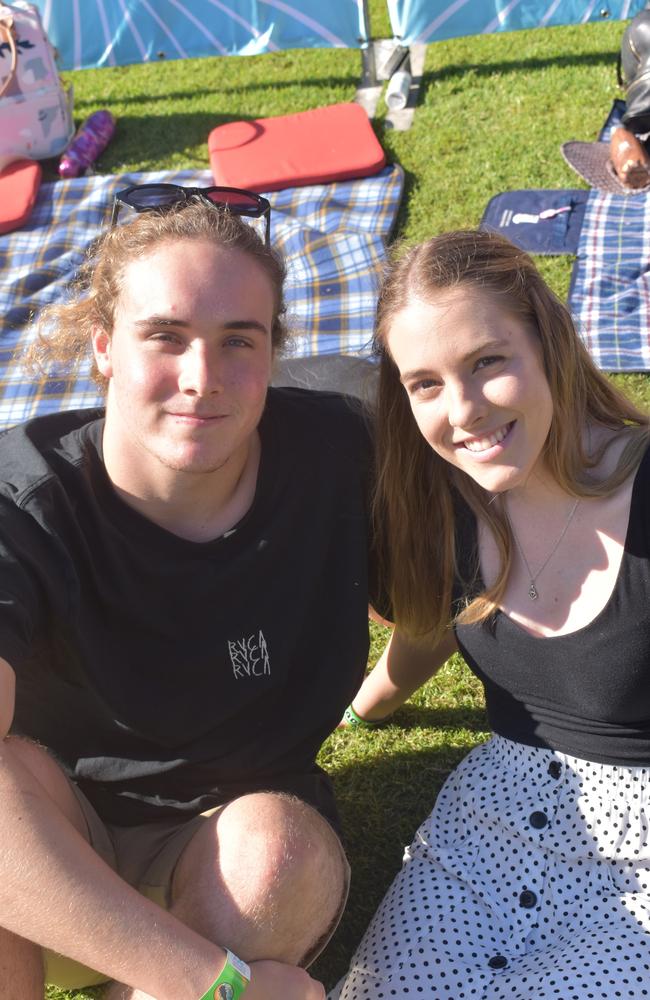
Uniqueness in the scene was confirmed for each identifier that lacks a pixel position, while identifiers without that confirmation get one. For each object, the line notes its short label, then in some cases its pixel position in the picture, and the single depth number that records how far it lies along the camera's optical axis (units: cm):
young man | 196
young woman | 212
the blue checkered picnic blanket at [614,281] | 437
